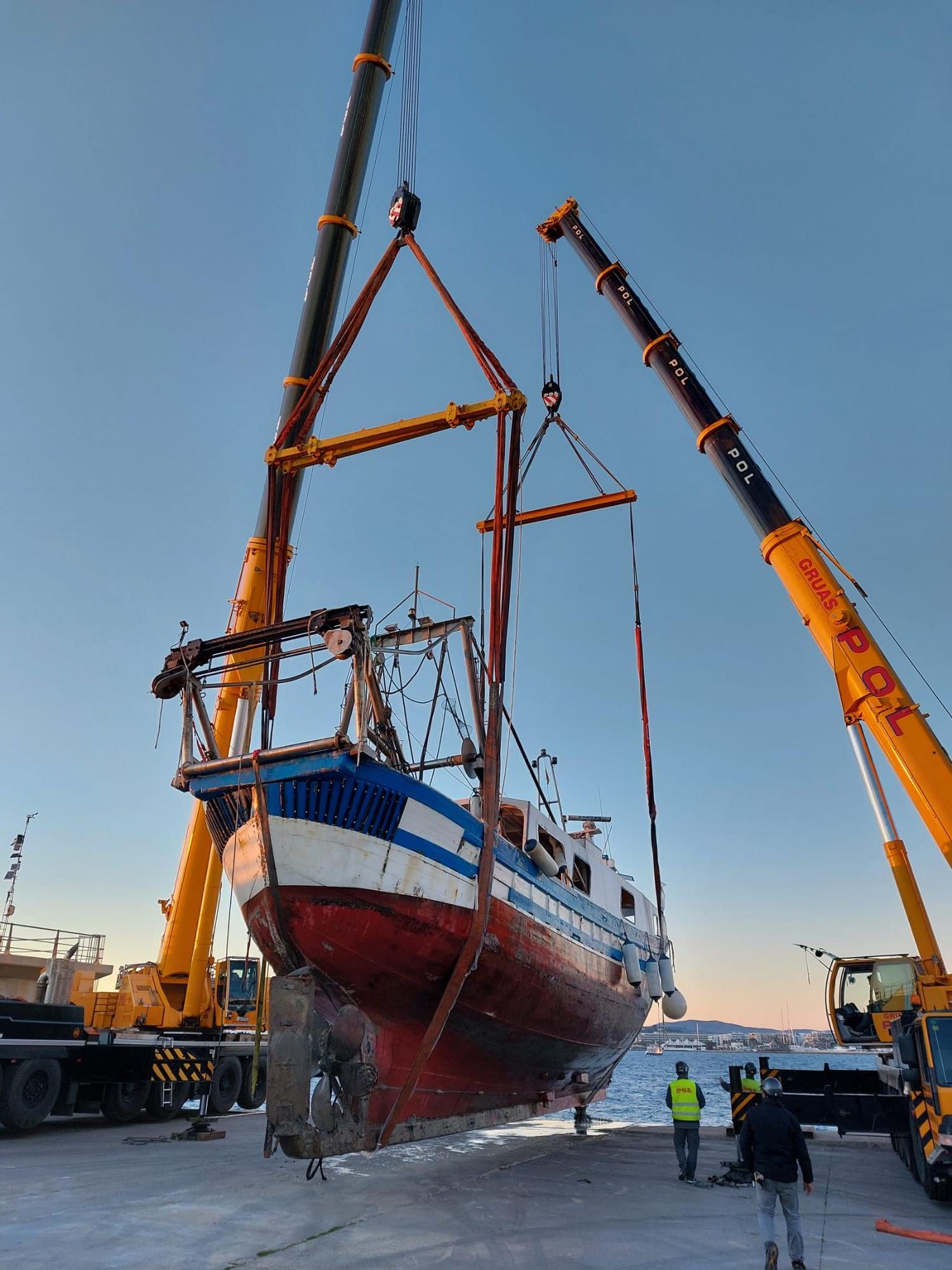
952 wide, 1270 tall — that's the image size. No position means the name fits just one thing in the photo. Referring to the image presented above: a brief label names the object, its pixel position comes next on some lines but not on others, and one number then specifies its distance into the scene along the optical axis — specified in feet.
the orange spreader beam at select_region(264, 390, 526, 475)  39.45
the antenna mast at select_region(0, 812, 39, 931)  86.84
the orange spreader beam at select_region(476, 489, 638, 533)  58.44
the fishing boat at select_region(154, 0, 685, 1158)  26.23
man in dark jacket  19.97
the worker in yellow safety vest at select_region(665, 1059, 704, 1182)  31.55
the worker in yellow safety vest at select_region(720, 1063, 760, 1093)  35.81
